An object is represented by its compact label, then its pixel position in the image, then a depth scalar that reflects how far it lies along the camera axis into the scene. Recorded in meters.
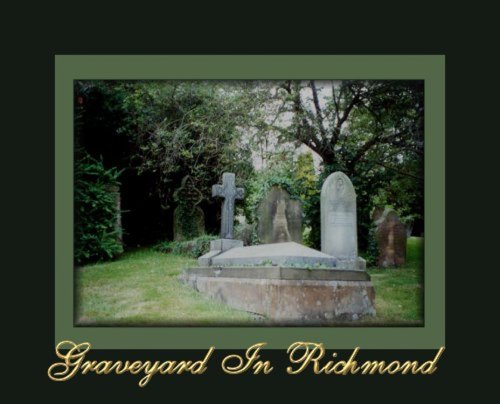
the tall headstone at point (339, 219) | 11.60
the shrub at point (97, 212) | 12.16
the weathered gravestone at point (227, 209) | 11.80
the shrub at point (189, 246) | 14.89
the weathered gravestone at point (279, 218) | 13.53
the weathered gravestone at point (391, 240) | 14.53
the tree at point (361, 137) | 13.83
